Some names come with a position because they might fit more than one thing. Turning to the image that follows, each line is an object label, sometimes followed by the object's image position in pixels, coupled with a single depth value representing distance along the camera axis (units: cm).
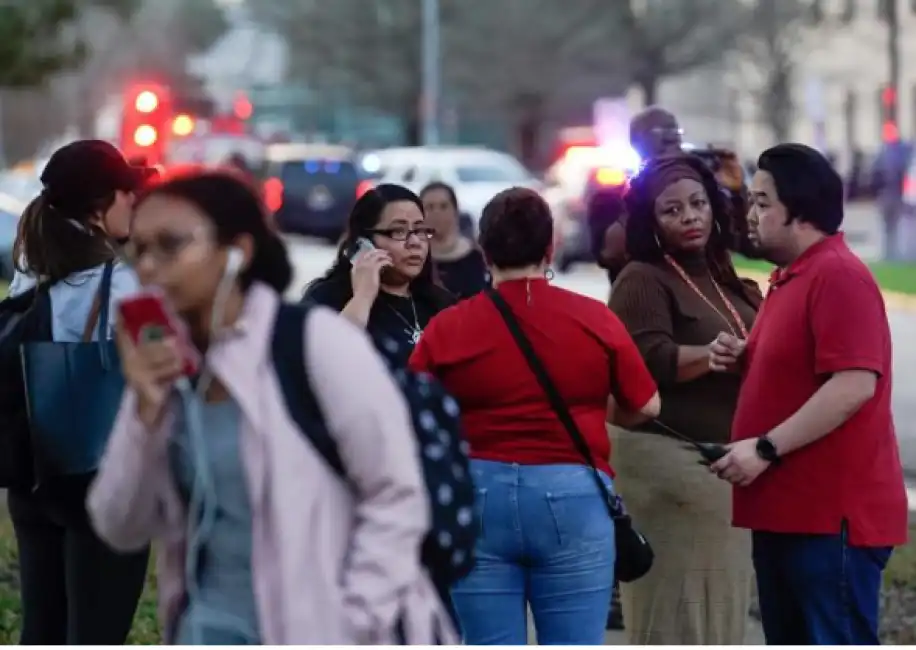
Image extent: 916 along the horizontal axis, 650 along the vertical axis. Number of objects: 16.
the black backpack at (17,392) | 1156
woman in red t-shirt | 1141
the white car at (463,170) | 6837
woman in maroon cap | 1152
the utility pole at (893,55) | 6856
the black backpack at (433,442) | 779
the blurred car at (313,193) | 8087
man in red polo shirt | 1111
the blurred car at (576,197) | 5897
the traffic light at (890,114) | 6506
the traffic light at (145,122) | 6228
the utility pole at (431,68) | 13012
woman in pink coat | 775
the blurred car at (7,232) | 6121
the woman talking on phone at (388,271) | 1312
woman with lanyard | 1334
